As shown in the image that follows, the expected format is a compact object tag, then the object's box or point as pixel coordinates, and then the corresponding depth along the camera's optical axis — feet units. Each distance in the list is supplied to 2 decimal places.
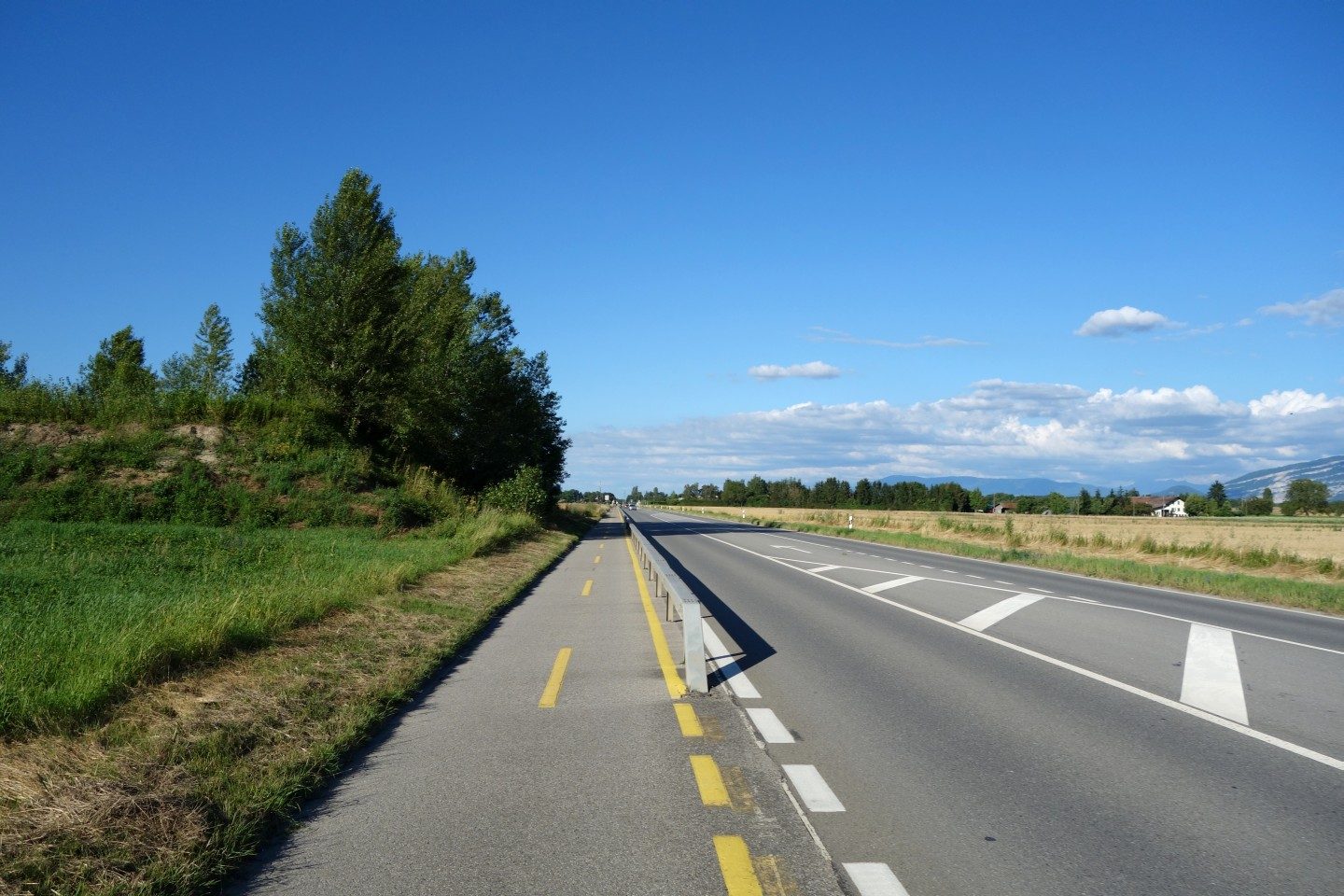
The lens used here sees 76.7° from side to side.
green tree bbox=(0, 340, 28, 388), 159.53
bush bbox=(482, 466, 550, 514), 111.86
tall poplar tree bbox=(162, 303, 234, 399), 163.84
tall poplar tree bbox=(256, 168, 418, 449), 99.55
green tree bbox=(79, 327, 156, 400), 108.63
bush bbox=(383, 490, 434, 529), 79.71
